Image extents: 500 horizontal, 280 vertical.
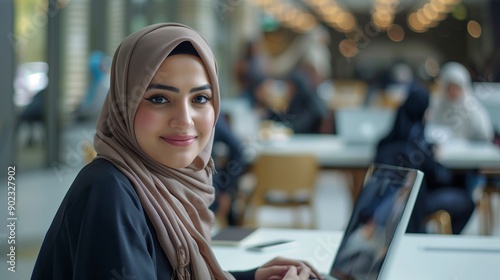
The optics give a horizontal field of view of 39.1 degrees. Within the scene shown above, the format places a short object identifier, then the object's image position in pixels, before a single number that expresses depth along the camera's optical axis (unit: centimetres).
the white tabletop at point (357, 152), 448
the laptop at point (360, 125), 499
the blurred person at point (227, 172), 446
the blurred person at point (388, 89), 1020
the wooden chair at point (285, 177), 458
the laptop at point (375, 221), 139
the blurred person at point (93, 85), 569
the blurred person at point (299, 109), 677
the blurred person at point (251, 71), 680
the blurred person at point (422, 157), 380
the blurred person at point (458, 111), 523
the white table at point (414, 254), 168
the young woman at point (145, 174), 115
